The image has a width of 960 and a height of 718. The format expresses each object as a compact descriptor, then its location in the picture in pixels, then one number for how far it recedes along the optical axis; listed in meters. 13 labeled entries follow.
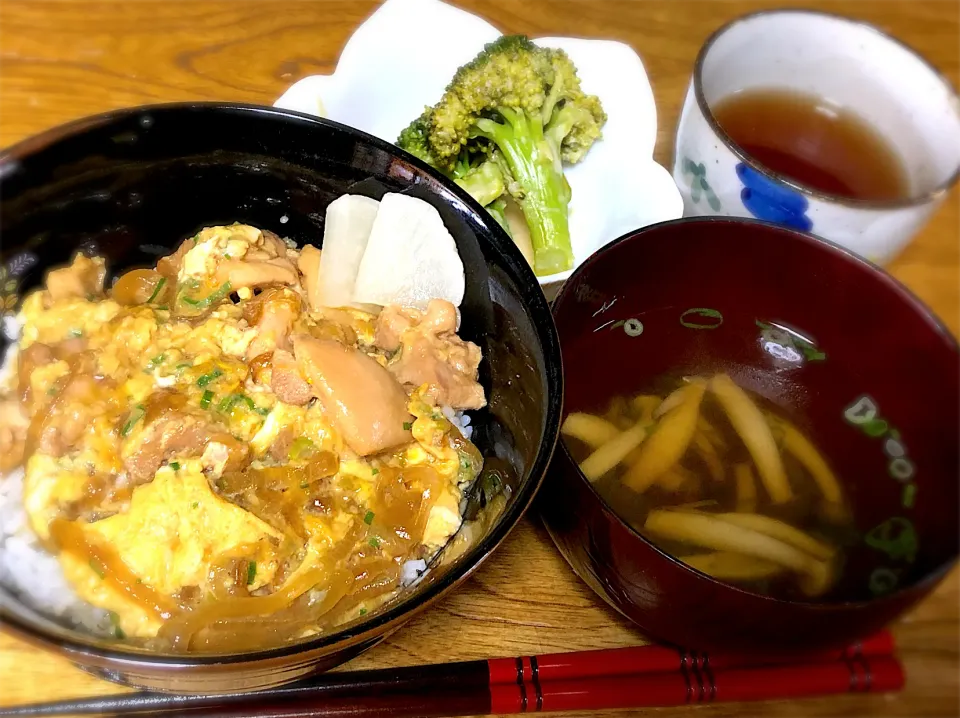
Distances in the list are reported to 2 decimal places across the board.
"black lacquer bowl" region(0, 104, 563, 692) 0.19
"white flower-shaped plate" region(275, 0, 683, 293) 0.26
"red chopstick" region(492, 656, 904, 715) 0.19
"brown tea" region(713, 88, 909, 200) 0.26
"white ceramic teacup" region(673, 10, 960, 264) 0.22
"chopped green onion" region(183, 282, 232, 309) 0.20
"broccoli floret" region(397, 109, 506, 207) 0.26
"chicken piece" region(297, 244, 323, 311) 0.21
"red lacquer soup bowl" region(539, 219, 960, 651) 0.18
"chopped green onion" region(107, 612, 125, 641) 0.16
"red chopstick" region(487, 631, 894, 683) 0.19
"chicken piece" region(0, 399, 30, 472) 0.19
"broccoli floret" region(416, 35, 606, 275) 0.26
